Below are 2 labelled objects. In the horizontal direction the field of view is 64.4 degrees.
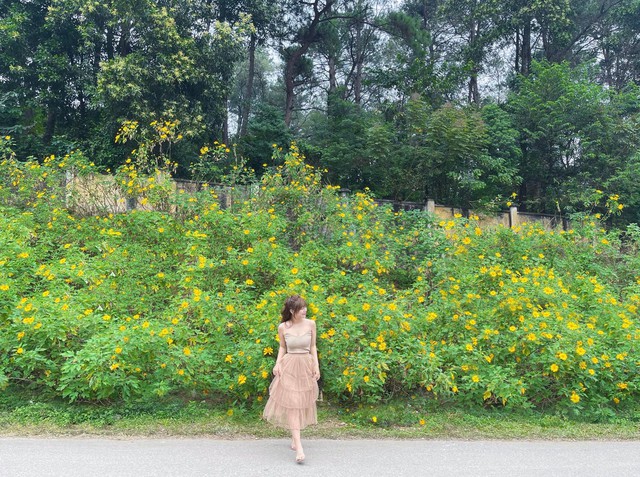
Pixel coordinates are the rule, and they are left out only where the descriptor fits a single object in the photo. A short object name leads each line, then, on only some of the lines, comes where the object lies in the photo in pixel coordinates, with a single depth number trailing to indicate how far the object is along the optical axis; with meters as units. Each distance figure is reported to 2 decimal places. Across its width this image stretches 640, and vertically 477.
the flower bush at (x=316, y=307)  4.64
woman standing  3.93
